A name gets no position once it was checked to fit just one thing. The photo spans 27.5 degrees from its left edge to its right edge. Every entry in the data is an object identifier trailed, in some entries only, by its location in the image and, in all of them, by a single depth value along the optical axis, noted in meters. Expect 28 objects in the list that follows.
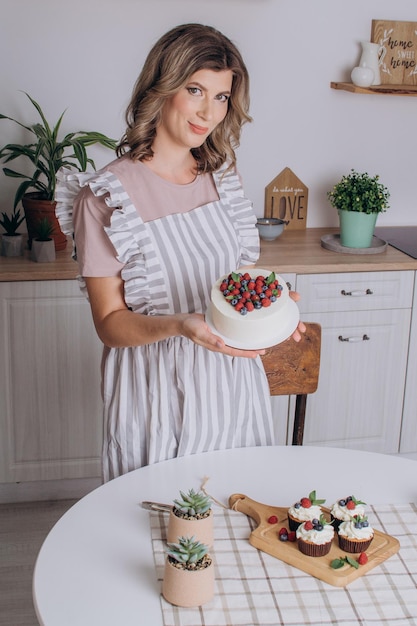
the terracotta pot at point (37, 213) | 2.95
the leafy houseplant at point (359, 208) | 3.14
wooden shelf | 3.20
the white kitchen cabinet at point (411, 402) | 3.17
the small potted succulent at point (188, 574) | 1.29
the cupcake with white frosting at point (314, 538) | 1.42
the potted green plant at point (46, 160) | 2.88
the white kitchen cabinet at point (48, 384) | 2.88
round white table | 1.33
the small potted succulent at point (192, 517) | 1.41
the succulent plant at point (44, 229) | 2.90
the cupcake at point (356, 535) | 1.43
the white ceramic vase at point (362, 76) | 3.22
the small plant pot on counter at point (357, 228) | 3.13
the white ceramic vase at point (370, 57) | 3.26
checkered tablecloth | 1.30
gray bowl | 3.25
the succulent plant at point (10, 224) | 2.97
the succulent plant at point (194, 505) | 1.42
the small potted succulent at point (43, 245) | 2.88
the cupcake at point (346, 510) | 1.48
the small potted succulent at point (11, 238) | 2.93
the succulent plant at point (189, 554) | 1.29
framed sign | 3.33
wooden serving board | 1.39
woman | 1.76
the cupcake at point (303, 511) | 1.47
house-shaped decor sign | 3.42
